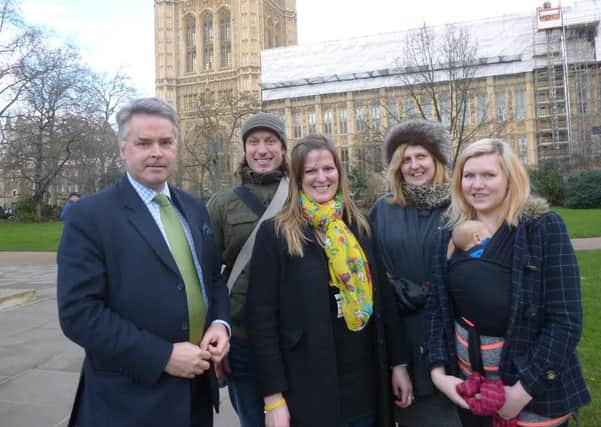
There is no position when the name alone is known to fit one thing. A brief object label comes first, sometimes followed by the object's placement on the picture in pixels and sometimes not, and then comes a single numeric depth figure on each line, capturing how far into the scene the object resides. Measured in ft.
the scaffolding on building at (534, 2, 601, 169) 135.33
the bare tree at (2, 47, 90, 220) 100.01
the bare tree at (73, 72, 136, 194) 116.78
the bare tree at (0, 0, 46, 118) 89.20
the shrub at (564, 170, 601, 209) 86.33
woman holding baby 6.21
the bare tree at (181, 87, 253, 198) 105.84
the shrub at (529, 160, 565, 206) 95.86
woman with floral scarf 6.93
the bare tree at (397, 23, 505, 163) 73.20
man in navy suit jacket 5.95
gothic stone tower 195.72
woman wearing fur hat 7.88
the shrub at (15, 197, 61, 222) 116.26
